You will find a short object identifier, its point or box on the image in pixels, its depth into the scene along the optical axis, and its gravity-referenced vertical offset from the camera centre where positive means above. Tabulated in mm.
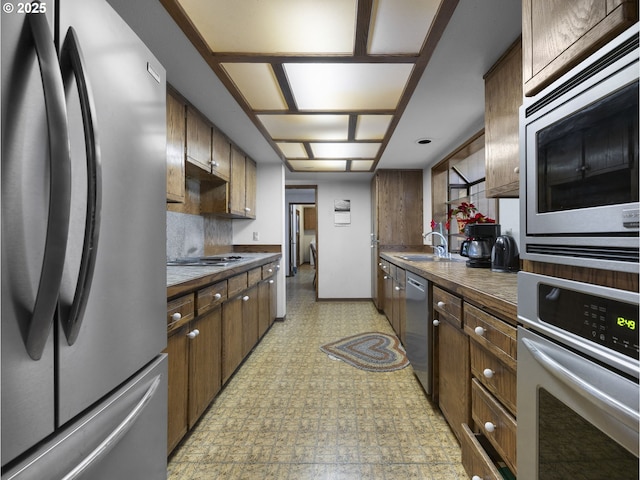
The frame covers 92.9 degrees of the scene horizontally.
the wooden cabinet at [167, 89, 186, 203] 1943 +619
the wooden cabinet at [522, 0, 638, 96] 612 +481
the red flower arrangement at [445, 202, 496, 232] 2350 +194
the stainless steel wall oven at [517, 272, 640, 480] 548 -303
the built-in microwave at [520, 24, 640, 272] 552 +158
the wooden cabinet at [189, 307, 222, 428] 1622 -722
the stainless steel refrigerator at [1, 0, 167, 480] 505 -9
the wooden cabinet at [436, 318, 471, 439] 1400 -702
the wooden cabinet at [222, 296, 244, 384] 2110 -722
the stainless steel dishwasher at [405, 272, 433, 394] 1904 -628
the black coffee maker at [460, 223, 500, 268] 2154 -34
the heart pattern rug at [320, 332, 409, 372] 2600 -1085
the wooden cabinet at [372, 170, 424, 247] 4383 +447
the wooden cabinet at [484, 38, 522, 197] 1529 +629
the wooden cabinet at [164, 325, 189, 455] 1389 -700
